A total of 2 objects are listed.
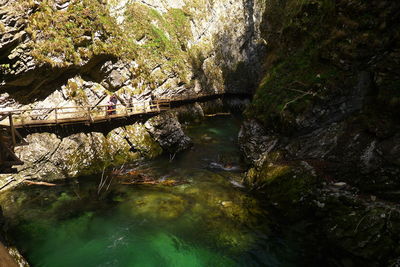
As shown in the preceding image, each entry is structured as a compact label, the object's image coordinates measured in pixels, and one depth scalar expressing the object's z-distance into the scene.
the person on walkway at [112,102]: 20.17
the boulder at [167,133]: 21.56
